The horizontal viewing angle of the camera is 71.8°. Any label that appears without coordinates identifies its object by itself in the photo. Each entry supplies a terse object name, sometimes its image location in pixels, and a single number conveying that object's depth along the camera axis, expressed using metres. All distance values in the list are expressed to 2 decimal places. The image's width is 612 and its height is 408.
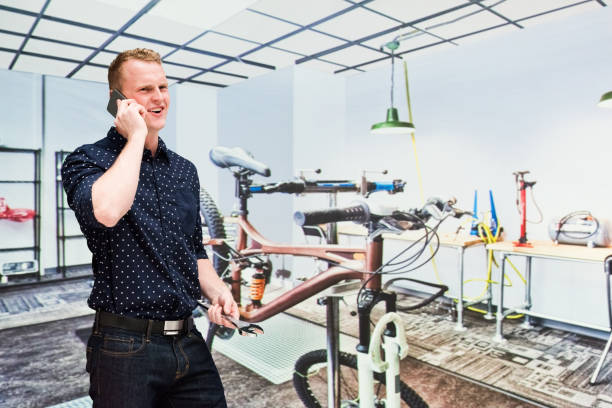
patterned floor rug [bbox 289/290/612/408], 2.63
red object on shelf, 5.43
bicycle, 1.60
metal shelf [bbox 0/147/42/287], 5.70
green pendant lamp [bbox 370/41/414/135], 4.02
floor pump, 3.61
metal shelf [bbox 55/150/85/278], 5.88
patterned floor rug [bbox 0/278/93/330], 3.96
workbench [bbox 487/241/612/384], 2.86
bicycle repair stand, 1.66
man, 1.05
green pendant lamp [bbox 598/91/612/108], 2.84
